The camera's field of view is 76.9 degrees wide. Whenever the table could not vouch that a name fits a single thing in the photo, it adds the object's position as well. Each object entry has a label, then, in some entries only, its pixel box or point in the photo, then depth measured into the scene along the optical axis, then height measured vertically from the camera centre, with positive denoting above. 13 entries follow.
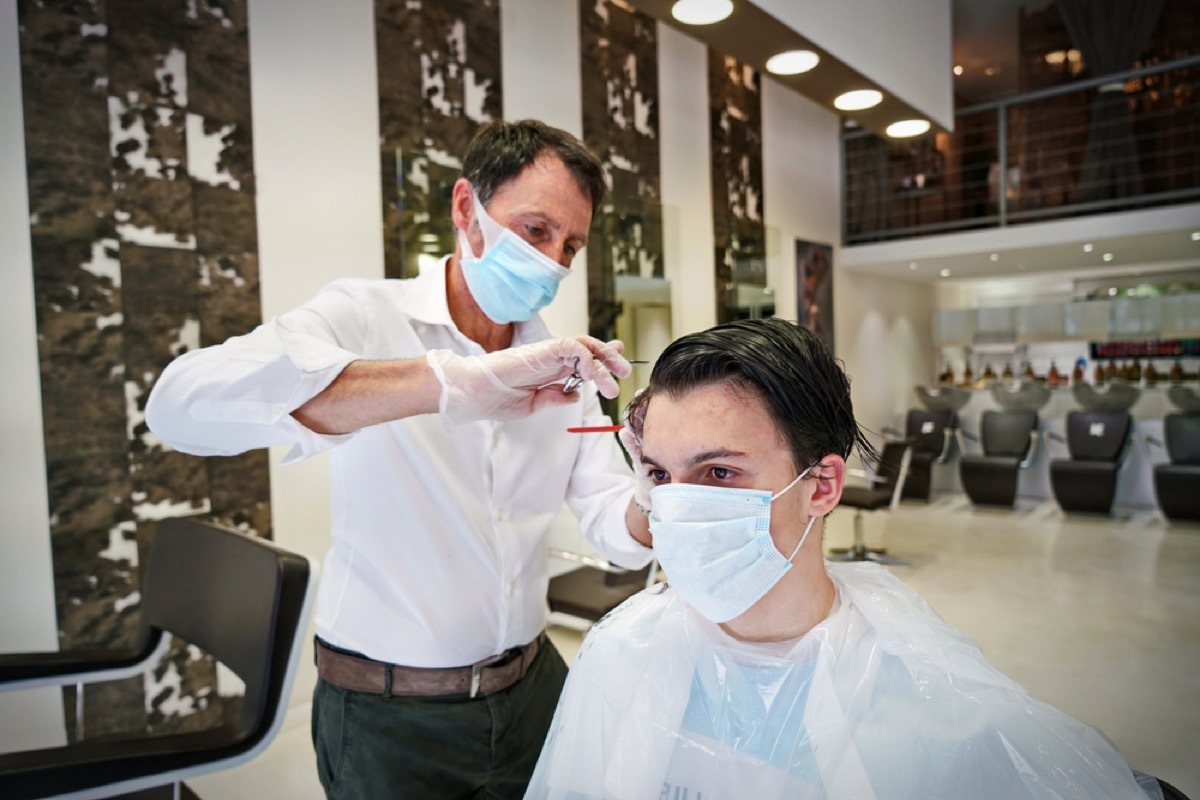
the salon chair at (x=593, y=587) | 3.00 -0.96
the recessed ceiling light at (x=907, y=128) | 4.63 +1.42
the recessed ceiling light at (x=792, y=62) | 3.62 +1.45
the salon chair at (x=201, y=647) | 1.20 -0.56
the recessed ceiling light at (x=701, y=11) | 3.12 +1.48
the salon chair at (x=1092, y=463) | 6.25 -0.94
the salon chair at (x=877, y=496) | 5.00 -0.93
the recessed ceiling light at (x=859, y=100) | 4.10 +1.43
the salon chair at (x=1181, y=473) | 5.92 -0.98
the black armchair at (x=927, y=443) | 7.20 -0.86
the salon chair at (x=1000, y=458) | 6.75 -0.95
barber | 1.20 -0.24
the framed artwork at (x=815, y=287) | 6.82 +0.66
